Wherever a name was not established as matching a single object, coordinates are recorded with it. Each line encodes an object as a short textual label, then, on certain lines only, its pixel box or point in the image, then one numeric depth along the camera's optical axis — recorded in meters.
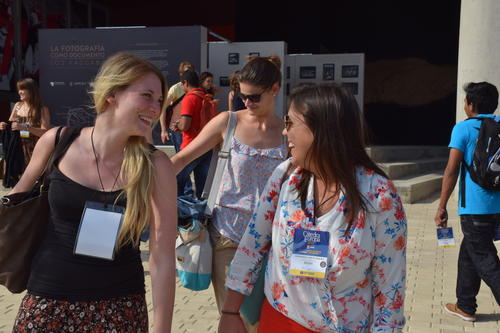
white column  9.80
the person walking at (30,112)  7.92
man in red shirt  7.12
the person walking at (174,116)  8.70
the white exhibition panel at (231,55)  12.88
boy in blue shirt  4.22
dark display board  12.24
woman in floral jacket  1.81
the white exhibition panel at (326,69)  13.88
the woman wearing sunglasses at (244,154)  2.96
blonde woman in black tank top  1.96
